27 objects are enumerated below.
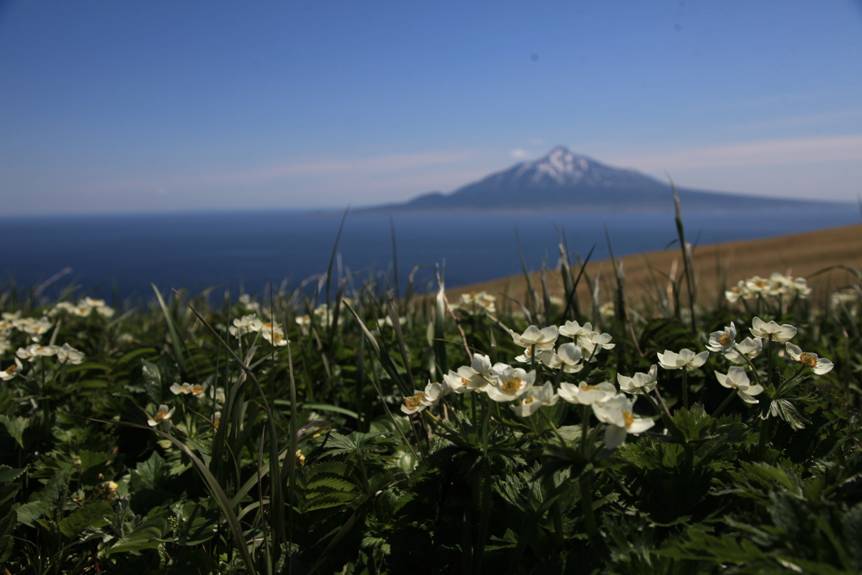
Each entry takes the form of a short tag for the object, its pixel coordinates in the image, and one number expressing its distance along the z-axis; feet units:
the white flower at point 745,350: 1.40
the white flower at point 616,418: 1.04
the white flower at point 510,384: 1.17
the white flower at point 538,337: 1.45
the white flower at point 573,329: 1.51
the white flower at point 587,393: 1.08
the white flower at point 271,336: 2.33
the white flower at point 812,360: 1.50
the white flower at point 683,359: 1.40
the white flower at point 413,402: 1.45
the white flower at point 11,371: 2.16
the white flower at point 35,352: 2.24
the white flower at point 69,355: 2.33
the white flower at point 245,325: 2.34
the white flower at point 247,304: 3.82
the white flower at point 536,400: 1.13
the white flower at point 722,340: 1.50
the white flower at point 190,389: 2.12
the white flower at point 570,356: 1.39
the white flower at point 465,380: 1.26
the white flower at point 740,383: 1.34
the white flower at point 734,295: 2.72
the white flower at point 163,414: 1.89
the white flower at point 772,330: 1.46
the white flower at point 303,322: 3.36
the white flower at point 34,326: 2.50
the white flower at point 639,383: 1.31
